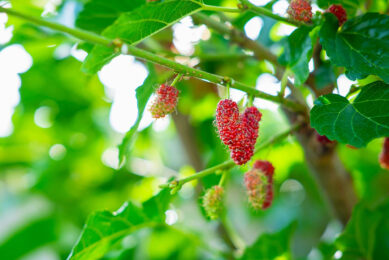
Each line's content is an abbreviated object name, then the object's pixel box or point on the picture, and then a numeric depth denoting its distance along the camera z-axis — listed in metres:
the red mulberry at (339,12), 0.47
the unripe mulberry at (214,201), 0.48
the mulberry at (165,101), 0.46
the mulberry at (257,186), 0.47
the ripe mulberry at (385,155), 0.50
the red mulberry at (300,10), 0.45
